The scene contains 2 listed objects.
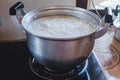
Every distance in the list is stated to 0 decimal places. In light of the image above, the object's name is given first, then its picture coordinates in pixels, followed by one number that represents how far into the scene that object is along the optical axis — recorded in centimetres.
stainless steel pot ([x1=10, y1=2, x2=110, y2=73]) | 62
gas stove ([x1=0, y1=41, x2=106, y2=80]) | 74
